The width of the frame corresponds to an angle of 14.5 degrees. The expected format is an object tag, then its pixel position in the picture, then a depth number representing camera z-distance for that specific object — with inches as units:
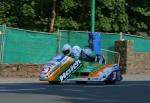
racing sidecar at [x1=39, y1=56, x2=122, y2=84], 819.4
